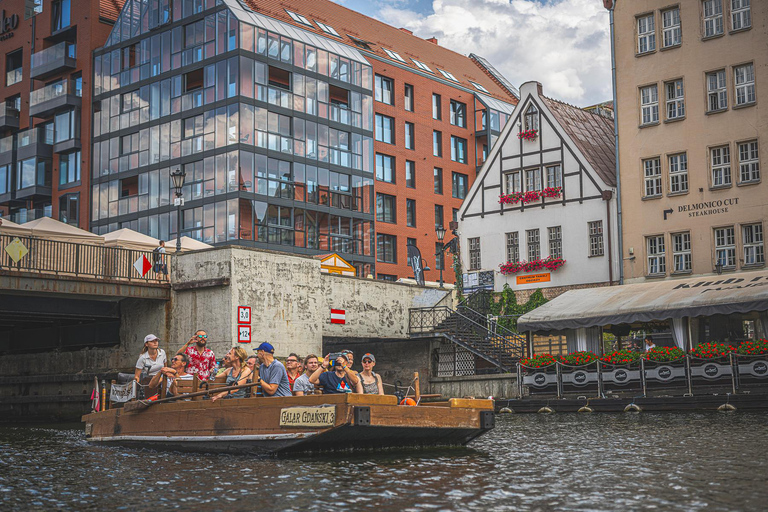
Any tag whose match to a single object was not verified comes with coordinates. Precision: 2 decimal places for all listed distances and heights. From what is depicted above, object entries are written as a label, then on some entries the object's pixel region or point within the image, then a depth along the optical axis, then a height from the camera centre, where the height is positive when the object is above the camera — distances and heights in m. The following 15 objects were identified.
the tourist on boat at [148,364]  18.11 +0.15
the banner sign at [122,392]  18.88 -0.39
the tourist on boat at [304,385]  15.95 -0.25
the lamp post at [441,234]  39.09 +5.42
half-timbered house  40.09 +6.90
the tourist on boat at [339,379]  15.84 -0.17
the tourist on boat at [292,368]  16.72 +0.03
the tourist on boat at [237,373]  16.98 -0.04
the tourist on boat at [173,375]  17.69 -0.06
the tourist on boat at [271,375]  16.05 -0.08
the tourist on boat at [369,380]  16.31 -0.19
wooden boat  14.96 -0.89
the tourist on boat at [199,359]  18.42 +0.24
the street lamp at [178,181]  31.10 +6.16
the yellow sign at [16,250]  29.05 +3.76
